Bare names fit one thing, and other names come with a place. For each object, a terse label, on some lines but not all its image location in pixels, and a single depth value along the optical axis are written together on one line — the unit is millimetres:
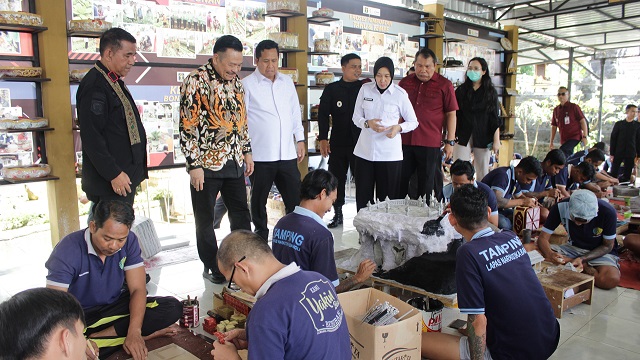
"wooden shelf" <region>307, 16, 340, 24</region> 6027
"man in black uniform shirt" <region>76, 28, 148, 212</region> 3207
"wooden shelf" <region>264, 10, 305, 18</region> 5617
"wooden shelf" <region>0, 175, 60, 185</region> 4047
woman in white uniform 4441
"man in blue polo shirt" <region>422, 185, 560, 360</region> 2258
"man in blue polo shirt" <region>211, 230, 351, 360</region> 1612
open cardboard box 2273
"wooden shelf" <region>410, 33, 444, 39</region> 7758
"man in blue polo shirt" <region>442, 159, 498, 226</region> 4012
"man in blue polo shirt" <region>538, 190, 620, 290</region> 3752
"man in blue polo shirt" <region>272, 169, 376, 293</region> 2461
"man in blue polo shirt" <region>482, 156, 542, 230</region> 4652
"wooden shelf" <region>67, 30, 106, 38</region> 4148
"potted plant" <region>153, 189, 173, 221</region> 5871
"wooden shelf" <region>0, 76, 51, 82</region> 3875
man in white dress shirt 4156
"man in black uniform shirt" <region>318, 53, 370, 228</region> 5277
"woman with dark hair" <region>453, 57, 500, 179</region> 5483
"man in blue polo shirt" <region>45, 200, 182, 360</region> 2449
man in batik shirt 3527
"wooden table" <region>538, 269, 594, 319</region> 3295
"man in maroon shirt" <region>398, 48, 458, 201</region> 4742
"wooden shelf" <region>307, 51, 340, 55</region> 6161
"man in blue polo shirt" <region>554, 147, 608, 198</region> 5457
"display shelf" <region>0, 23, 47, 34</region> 3832
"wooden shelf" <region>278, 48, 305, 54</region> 5770
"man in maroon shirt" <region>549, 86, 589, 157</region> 7746
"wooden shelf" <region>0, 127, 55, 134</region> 3959
